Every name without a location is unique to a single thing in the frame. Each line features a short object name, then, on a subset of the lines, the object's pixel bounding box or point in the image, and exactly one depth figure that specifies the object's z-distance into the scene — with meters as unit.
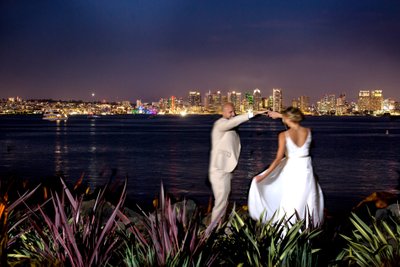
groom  9.57
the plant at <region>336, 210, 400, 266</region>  6.57
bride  8.66
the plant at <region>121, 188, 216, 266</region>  5.63
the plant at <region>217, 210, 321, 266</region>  5.97
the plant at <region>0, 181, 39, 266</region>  6.21
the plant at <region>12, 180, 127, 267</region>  5.71
